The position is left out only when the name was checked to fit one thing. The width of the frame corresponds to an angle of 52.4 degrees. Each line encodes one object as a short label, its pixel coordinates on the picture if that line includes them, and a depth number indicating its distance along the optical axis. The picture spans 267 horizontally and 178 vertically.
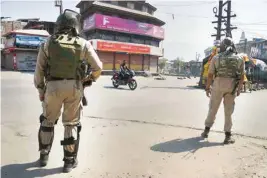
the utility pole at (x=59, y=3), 27.19
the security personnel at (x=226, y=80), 4.42
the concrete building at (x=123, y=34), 34.53
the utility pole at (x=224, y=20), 20.83
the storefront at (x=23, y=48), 29.45
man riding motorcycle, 14.73
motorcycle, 14.36
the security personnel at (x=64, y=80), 2.99
